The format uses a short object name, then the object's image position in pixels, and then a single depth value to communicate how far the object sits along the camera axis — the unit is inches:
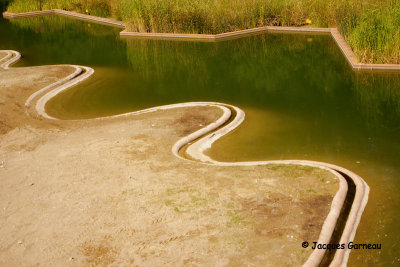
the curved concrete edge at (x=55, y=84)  492.2
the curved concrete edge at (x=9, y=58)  658.2
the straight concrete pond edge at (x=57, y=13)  957.8
